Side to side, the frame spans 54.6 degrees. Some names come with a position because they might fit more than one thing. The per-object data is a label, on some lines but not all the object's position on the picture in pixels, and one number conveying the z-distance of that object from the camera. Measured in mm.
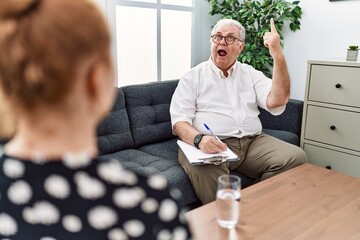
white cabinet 2146
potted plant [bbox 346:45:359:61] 2209
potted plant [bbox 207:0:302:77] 2701
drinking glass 1122
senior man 1962
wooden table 1154
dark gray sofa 1958
